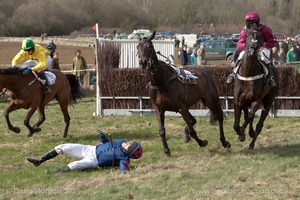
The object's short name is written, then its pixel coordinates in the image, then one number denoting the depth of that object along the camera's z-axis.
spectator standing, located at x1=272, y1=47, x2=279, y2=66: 23.06
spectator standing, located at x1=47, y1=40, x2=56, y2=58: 22.53
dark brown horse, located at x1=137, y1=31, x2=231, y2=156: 9.83
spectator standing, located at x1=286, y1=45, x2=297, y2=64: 22.14
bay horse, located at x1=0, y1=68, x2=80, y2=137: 12.28
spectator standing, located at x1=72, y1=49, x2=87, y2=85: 22.70
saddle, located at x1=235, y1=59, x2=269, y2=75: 10.96
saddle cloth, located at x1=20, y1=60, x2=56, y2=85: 13.02
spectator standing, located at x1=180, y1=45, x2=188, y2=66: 24.05
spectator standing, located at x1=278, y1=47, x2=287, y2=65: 23.45
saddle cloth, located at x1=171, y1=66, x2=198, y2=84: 10.59
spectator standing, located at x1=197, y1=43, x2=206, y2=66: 26.02
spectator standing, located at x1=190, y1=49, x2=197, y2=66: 26.61
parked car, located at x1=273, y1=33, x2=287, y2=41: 60.24
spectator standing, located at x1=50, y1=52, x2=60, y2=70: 20.02
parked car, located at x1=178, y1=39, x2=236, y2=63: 39.47
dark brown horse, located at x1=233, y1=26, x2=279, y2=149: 10.54
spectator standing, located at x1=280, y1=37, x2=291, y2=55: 25.73
